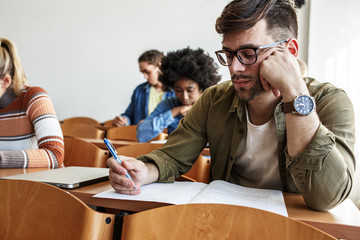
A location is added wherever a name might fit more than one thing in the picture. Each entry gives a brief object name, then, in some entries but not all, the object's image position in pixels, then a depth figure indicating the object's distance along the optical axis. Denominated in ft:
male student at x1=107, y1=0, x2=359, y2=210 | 3.23
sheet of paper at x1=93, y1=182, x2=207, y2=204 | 3.05
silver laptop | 3.59
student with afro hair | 9.41
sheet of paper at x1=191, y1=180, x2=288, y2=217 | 2.94
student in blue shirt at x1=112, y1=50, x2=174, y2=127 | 13.60
